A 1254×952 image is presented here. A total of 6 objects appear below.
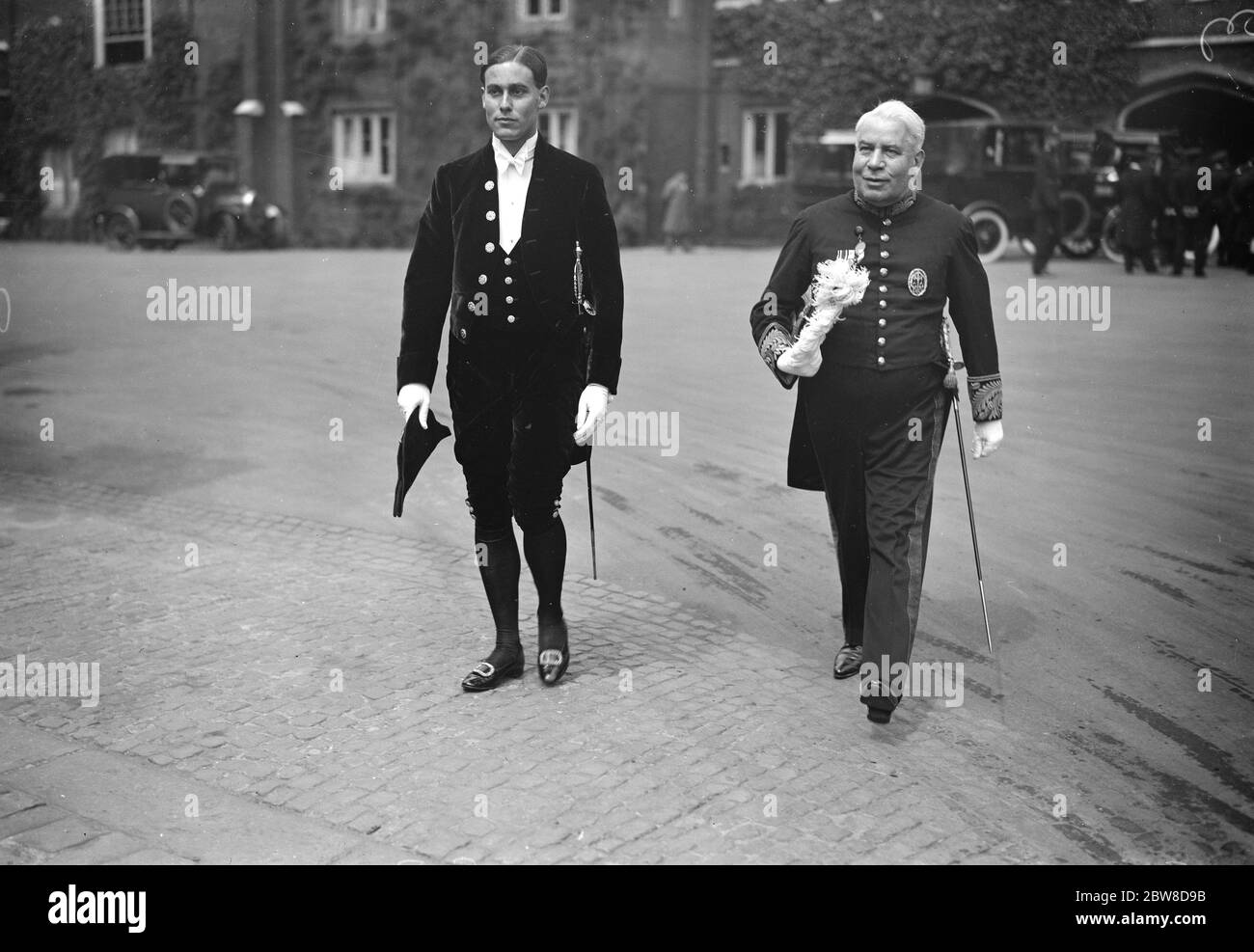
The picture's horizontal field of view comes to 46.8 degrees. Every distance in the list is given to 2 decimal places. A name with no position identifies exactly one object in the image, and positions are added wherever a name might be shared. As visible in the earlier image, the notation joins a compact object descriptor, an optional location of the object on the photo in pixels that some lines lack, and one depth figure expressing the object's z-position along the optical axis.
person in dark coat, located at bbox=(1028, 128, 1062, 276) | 19.80
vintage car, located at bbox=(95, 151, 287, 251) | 27.02
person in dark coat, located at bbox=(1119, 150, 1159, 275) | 19.70
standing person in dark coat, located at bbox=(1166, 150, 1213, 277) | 18.98
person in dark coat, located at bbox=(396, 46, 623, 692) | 4.88
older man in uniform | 4.76
